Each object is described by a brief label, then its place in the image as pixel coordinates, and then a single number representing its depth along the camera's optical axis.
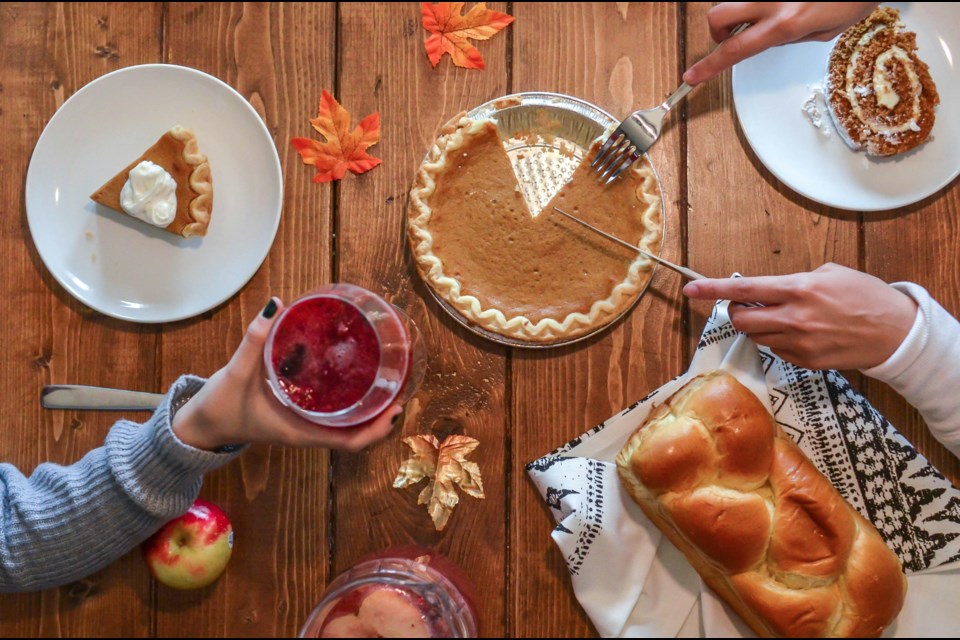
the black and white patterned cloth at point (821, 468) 1.54
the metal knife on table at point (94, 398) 1.61
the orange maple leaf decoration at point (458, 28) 1.68
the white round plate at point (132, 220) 1.61
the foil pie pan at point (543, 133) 1.64
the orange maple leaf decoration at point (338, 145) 1.67
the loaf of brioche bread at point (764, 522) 1.40
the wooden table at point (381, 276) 1.62
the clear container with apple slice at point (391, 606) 1.38
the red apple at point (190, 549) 1.54
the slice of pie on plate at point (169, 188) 1.57
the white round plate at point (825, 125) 1.61
